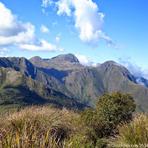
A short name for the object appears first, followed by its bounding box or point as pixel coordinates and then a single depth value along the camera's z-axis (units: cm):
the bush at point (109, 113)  1255
